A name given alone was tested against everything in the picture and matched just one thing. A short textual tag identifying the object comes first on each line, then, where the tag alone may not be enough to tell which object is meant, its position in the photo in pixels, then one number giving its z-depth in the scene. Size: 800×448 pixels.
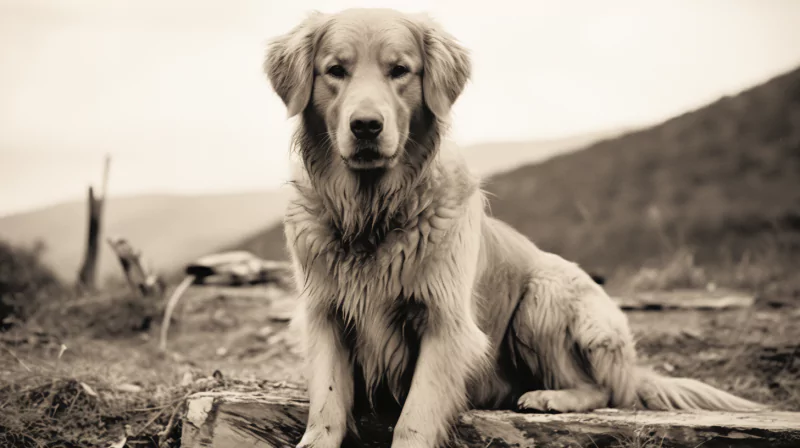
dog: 3.45
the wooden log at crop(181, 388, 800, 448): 3.44
